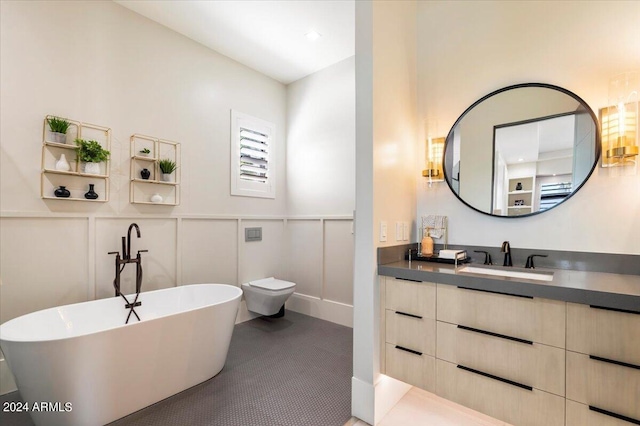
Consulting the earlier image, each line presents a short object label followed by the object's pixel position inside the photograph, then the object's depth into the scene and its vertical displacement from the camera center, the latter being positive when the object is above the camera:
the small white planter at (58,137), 2.18 +0.58
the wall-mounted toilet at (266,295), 3.13 -0.93
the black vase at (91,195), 2.32 +0.14
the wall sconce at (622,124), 1.51 +0.48
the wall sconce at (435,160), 2.17 +0.39
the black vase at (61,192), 2.18 +0.15
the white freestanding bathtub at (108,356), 1.51 -0.88
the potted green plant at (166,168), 2.78 +0.43
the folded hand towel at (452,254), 1.91 -0.28
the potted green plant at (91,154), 2.27 +0.47
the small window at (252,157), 3.47 +0.71
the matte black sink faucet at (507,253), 1.86 -0.27
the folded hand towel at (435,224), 2.16 -0.09
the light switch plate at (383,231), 1.88 -0.13
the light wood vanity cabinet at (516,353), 1.14 -0.68
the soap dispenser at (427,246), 2.06 -0.25
